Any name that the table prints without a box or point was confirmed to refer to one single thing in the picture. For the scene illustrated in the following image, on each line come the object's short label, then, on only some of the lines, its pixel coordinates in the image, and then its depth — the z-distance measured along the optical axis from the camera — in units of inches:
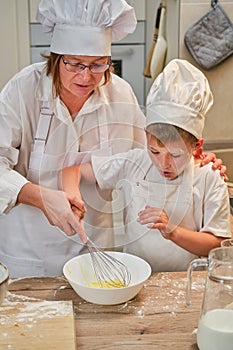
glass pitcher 34.1
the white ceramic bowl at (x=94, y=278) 42.3
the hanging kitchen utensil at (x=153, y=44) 97.4
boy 46.4
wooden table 38.2
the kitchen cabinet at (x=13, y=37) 105.9
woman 49.0
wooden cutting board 36.9
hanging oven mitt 91.7
